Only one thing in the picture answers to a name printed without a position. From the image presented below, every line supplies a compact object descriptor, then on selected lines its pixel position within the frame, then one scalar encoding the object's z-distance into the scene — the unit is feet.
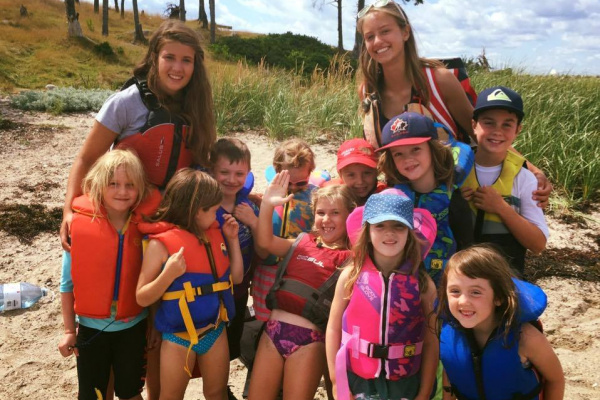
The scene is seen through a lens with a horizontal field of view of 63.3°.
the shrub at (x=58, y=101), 41.01
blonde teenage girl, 10.80
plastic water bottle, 16.14
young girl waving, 9.82
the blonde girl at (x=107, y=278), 9.41
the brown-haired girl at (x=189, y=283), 9.27
